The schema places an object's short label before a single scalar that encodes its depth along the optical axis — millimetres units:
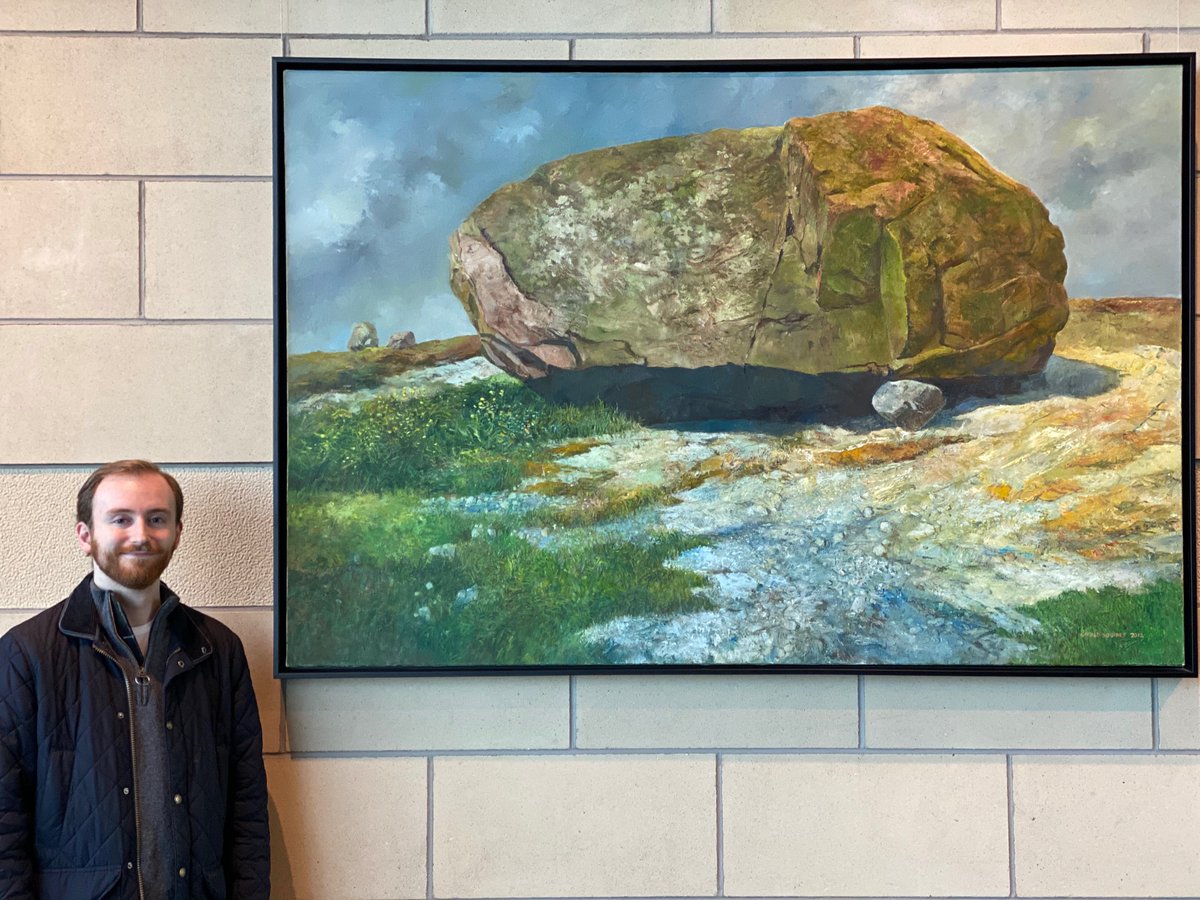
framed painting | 2041
